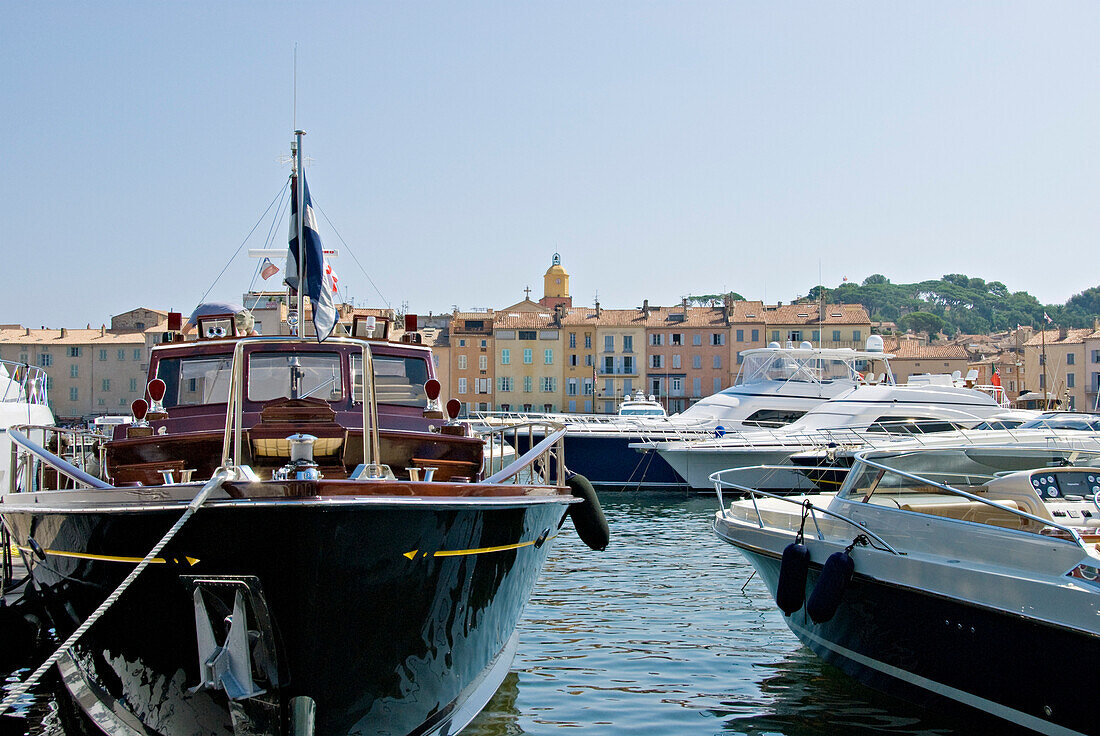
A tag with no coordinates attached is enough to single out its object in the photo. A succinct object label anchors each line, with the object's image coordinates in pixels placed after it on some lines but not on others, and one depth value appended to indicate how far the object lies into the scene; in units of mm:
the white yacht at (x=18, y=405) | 17812
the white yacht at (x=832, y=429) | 32156
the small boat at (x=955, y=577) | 7543
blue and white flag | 8672
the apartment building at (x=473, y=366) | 79812
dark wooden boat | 6801
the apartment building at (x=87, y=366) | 86562
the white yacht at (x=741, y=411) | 34500
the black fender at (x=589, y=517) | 10468
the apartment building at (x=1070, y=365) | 79250
